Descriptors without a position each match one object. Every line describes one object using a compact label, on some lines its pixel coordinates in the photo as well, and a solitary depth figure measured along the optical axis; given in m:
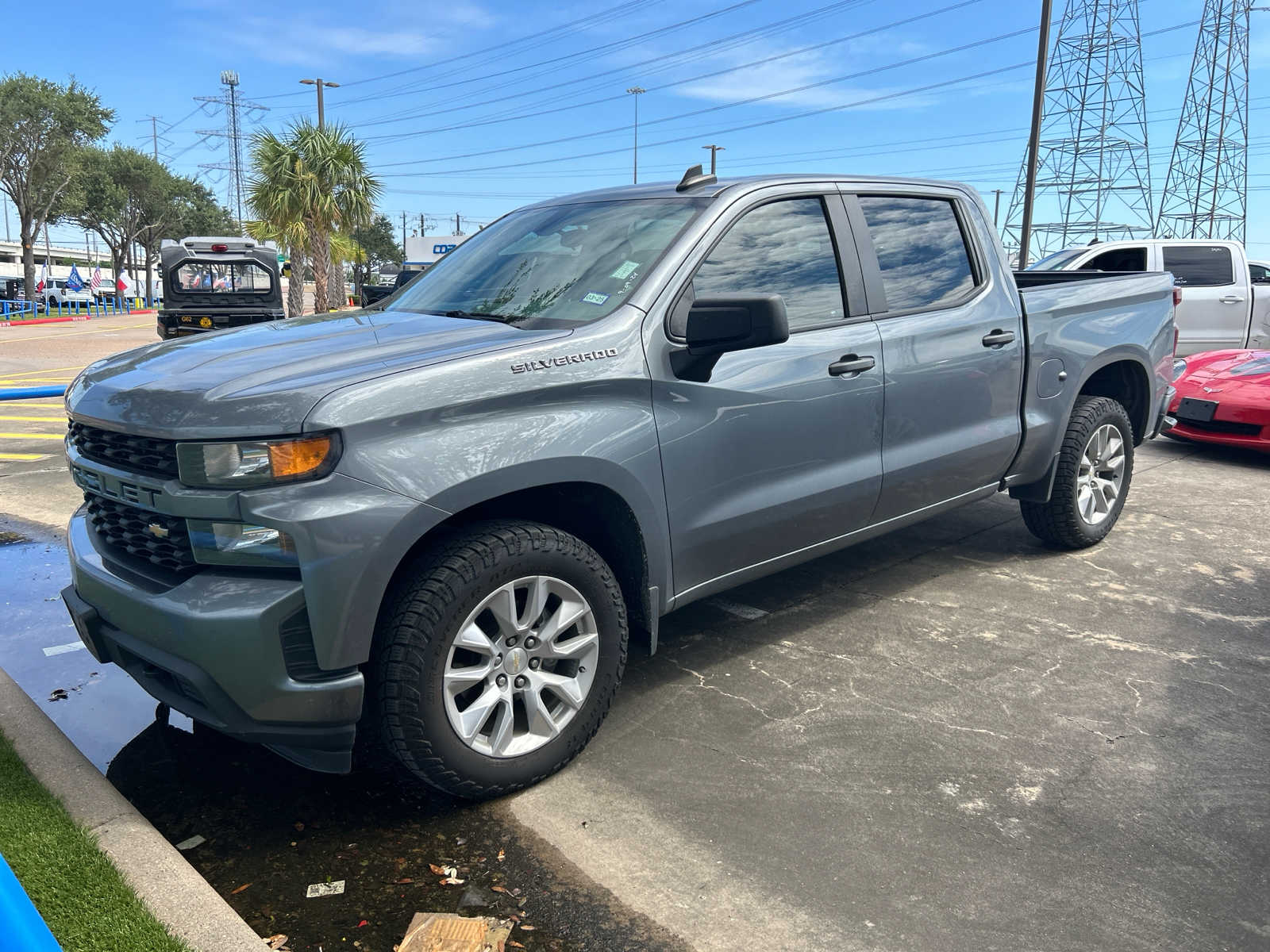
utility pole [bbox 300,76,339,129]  29.66
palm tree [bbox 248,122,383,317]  25.52
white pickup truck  12.22
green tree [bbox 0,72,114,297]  42.84
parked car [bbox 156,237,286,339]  17.86
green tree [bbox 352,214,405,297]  99.88
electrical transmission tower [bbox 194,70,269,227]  90.25
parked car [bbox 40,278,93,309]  42.71
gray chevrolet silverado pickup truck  2.57
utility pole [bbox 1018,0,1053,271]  18.94
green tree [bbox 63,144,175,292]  53.03
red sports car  7.74
